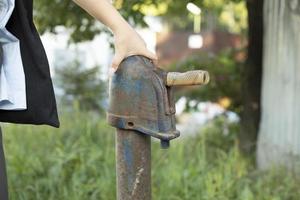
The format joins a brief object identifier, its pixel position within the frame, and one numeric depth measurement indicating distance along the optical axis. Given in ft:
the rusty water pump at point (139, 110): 8.00
